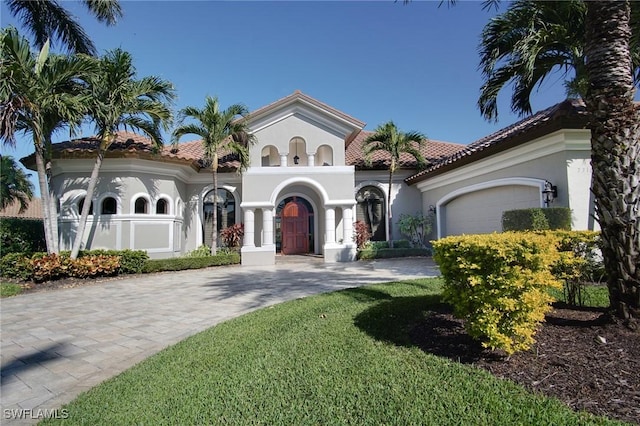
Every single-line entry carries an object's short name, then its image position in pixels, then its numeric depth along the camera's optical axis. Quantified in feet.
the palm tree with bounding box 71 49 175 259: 39.68
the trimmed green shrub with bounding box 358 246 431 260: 53.62
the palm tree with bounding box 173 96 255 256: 47.24
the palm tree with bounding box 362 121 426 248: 54.03
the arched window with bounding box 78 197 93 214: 48.42
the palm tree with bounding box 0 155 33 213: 64.39
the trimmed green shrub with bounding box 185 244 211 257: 51.39
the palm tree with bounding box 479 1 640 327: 12.73
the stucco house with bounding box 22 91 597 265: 43.86
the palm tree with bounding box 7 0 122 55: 44.68
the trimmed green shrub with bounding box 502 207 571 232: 27.94
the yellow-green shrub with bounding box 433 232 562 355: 11.07
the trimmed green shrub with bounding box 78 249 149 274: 42.11
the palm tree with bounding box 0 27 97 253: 34.09
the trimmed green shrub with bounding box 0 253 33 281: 36.40
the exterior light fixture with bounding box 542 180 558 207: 30.35
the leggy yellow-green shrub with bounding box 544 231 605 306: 15.74
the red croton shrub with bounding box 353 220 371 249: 56.03
